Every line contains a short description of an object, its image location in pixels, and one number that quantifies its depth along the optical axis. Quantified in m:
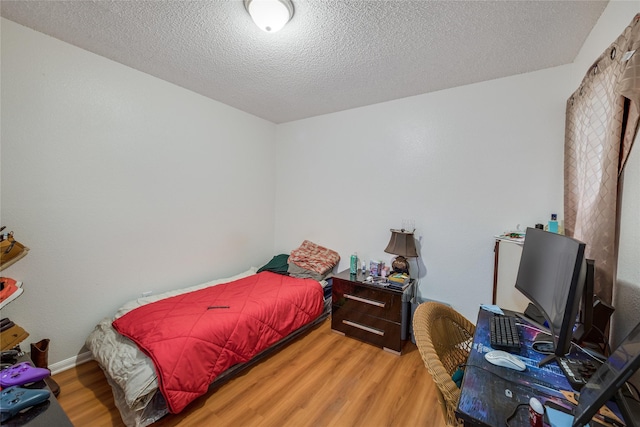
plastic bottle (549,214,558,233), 1.92
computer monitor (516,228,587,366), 0.92
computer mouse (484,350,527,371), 1.01
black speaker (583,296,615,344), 1.12
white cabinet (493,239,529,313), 1.92
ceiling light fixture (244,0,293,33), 1.43
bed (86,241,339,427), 1.54
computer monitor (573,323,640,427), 0.59
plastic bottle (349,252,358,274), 2.79
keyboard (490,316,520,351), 1.17
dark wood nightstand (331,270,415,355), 2.32
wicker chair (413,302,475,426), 0.89
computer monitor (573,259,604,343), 1.02
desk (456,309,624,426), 0.78
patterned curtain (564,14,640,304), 1.10
